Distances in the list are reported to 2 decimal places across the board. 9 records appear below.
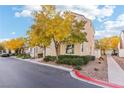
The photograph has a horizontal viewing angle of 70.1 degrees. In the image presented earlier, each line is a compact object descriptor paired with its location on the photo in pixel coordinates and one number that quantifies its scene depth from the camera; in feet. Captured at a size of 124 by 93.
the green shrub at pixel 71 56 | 23.39
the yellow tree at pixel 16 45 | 38.16
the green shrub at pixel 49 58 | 24.85
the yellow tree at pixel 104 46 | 46.57
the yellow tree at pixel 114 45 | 48.11
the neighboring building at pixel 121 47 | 46.67
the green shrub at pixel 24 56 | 34.46
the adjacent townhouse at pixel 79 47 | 24.87
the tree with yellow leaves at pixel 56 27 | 22.60
